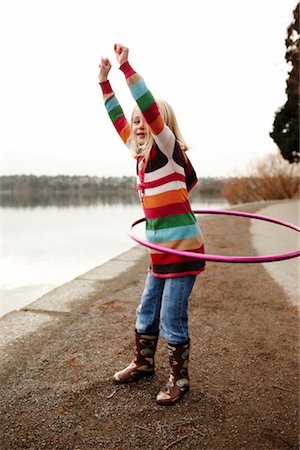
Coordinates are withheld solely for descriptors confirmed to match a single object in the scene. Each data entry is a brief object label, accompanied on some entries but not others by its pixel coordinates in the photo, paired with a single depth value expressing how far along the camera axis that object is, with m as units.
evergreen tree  16.94
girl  2.80
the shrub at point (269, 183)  20.94
